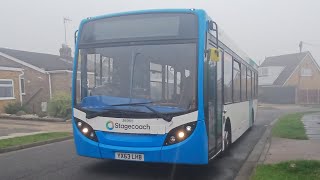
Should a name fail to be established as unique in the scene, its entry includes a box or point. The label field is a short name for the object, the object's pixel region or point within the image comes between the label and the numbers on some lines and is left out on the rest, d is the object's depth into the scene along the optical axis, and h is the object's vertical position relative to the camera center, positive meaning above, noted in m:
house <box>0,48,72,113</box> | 23.47 +0.85
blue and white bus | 5.08 +0.04
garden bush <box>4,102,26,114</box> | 18.64 -1.22
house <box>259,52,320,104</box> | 39.15 +1.51
